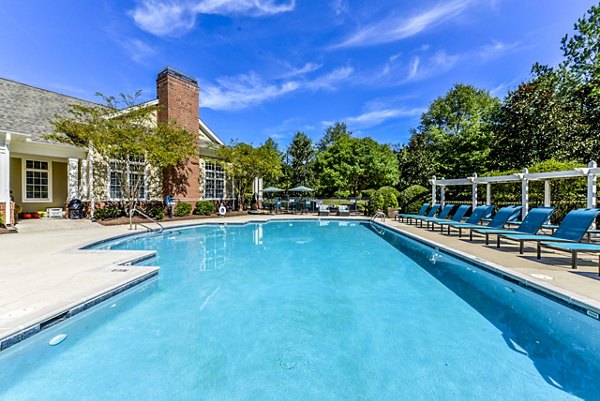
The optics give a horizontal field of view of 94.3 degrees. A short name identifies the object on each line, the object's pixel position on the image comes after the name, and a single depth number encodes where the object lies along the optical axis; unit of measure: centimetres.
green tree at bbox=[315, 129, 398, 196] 2633
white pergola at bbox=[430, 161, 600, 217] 748
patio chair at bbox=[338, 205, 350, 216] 1822
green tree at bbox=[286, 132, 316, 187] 3052
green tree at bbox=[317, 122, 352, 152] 4019
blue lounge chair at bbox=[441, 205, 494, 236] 964
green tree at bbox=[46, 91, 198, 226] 1205
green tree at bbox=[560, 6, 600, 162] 1499
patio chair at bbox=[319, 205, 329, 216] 1903
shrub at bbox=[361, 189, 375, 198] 2534
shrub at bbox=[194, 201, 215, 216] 1652
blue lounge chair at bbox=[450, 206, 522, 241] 838
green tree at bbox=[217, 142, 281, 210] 1761
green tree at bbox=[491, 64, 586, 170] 1577
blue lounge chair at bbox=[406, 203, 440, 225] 1291
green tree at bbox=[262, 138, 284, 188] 1916
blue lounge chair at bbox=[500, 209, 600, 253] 571
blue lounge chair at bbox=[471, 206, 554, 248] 698
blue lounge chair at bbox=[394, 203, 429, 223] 1394
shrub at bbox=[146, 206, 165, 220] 1447
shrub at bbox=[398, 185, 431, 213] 1708
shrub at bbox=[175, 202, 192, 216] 1538
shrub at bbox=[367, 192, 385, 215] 1723
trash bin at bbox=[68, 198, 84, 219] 1247
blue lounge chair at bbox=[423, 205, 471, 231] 1065
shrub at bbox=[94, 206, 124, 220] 1273
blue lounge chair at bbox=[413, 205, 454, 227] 1177
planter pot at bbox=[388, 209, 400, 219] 1684
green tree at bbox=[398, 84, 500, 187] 2078
